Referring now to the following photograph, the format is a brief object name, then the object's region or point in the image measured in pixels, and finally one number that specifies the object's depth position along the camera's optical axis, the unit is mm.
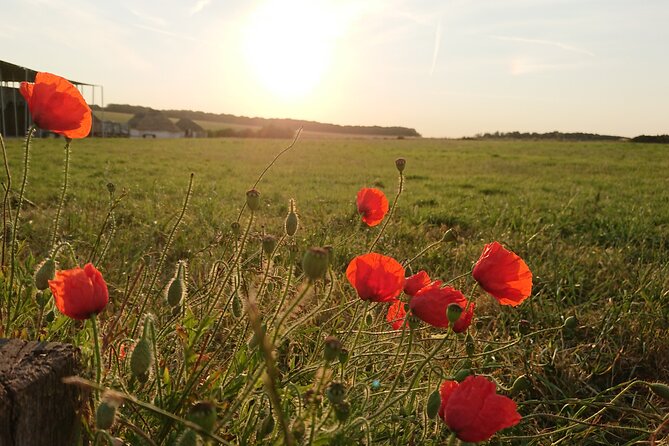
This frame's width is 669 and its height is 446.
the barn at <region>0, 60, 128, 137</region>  21109
